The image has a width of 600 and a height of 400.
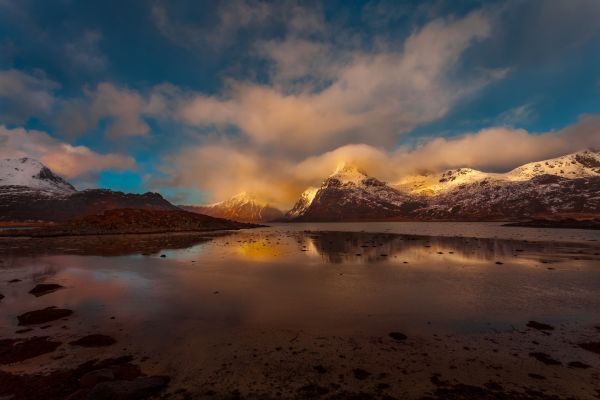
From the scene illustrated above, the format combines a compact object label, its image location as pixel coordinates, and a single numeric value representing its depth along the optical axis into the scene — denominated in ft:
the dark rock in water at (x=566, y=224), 416.13
